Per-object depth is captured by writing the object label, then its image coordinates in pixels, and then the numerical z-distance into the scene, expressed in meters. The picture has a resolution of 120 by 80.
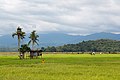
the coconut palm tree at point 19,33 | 134.38
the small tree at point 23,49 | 128.43
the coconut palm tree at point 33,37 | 163.62
